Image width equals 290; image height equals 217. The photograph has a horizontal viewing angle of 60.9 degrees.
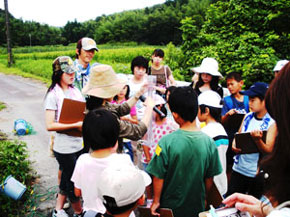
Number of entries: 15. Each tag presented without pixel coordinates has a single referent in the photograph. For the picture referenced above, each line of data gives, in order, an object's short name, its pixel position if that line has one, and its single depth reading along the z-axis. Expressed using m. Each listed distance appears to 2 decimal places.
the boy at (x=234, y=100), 3.52
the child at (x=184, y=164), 1.92
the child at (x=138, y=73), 3.97
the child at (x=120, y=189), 1.35
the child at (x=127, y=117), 3.45
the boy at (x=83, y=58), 3.53
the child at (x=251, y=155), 2.71
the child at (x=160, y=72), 4.88
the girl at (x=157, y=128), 3.00
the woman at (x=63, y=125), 2.58
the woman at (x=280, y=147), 0.91
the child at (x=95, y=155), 1.82
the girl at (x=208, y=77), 3.66
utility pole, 19.99
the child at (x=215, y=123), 2.37
